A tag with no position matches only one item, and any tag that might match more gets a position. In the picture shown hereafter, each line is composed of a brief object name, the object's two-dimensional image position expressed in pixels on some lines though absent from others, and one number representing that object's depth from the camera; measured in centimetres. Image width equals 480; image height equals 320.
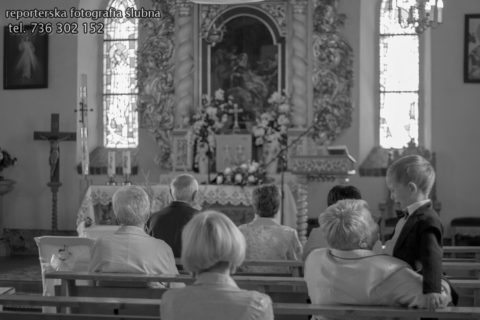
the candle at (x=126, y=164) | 1105
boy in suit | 367
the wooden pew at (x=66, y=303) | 379
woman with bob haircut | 279
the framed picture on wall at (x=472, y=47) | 1210
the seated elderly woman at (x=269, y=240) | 578
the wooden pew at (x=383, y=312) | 341
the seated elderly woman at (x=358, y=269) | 347
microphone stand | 1001
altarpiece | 1262
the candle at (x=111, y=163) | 1114
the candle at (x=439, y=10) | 796
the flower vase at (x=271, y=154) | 1266
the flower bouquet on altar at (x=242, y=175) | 1103
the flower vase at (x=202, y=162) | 1269
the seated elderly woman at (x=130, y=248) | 485
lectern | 978
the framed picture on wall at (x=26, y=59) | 1327
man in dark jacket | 604
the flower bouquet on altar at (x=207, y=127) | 1259
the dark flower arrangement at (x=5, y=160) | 1263
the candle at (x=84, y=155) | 1123
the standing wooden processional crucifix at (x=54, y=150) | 1273
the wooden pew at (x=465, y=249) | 630
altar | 1080
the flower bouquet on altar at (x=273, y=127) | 1255
